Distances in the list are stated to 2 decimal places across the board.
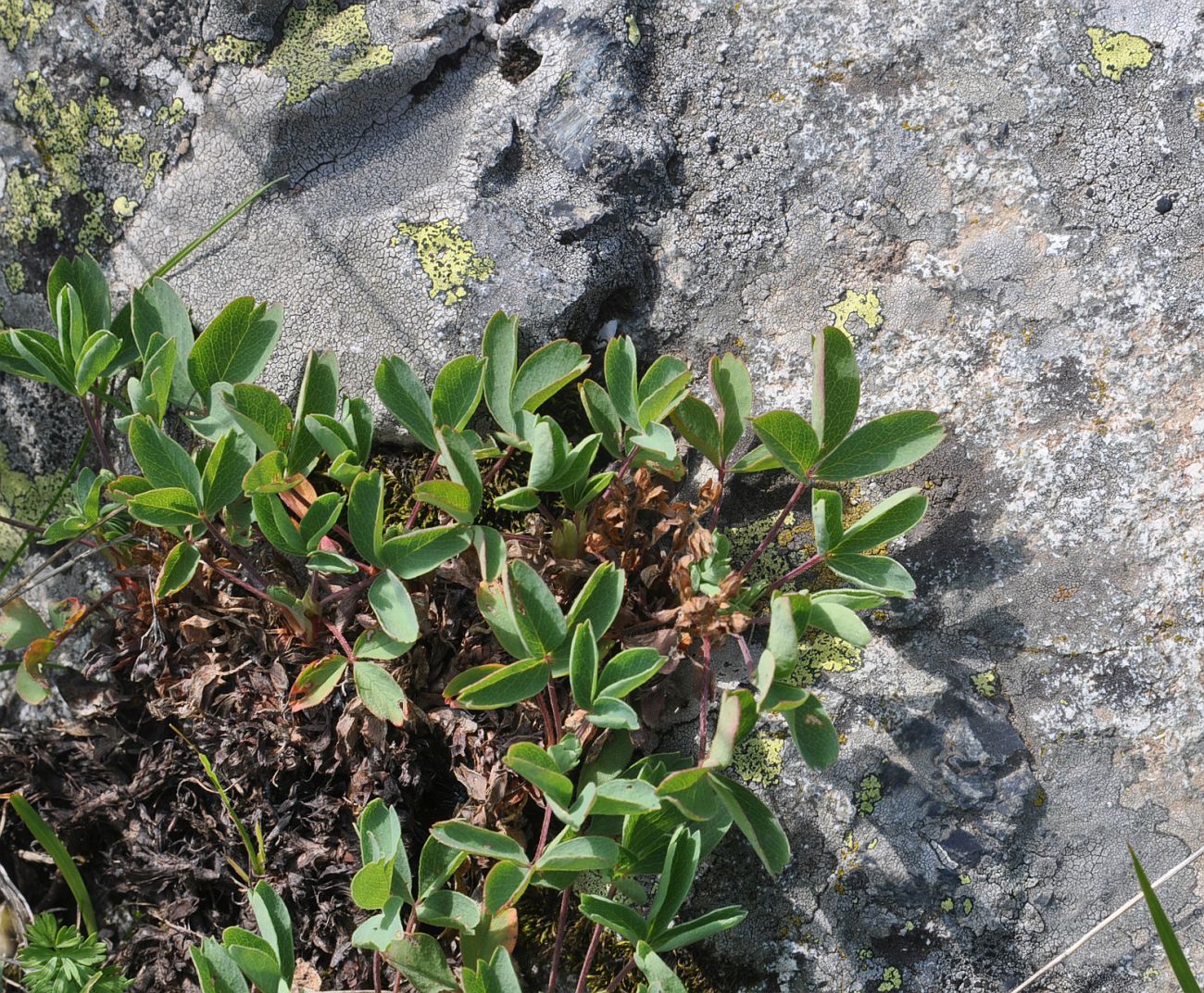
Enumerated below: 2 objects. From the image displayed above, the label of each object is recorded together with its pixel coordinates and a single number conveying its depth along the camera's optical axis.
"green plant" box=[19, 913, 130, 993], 0.42
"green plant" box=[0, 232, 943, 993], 0.39
